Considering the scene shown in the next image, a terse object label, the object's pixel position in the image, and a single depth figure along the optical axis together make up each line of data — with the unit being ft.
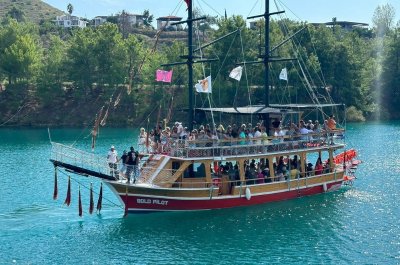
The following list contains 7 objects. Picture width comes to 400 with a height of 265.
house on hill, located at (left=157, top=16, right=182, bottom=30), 574.68
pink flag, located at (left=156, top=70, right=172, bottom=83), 134.72
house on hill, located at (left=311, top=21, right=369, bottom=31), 615.16
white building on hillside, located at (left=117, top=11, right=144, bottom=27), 534.20
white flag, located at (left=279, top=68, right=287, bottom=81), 165.65
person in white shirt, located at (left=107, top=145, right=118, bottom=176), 120.37
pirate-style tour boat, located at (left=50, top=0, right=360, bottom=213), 120.78
